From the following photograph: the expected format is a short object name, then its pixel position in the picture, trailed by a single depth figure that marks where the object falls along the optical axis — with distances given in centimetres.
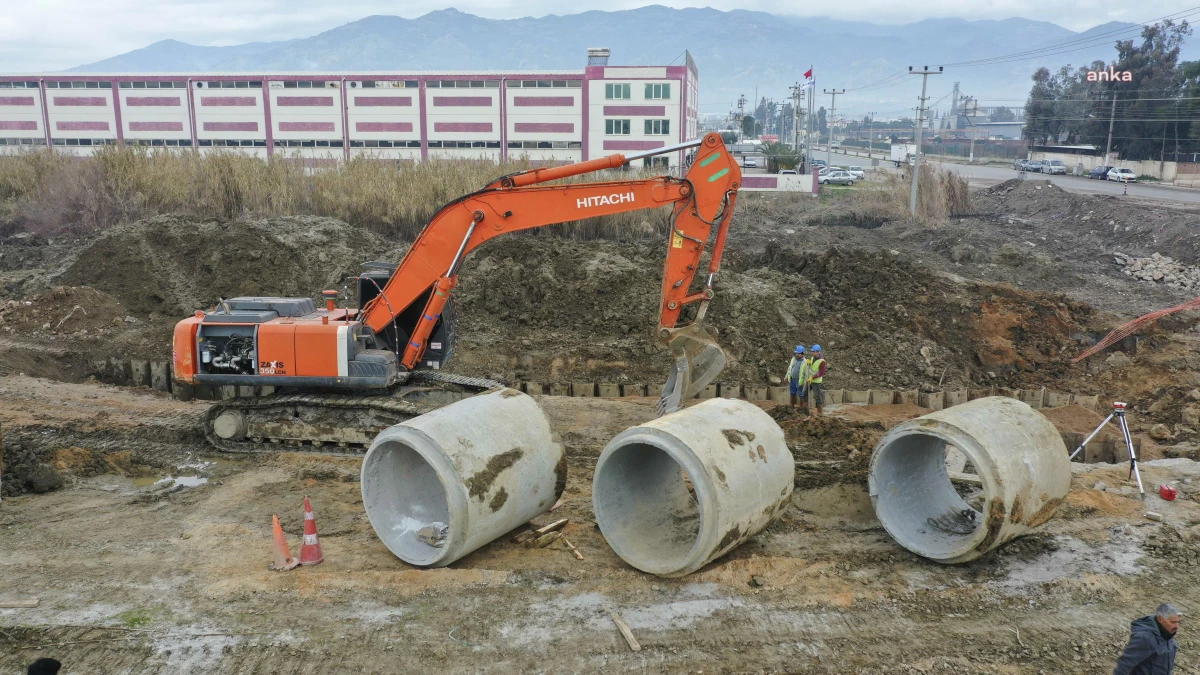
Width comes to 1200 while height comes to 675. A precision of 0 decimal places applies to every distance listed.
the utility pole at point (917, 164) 3396
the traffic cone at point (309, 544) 820
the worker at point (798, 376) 1309
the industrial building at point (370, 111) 5116
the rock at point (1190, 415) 1309
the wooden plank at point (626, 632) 680
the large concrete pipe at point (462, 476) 786
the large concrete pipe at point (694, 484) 757
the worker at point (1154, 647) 574
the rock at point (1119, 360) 1609
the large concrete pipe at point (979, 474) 768
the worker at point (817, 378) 1303
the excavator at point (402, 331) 1079
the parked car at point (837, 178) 5264
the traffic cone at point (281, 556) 806
